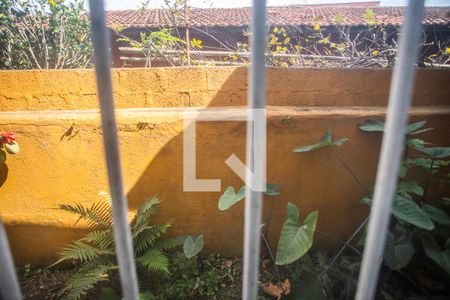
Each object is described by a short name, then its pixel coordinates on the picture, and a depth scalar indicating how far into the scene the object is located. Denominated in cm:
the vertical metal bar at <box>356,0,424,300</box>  45
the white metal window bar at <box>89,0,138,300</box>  44
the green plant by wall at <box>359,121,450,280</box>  155
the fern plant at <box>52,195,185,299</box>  200
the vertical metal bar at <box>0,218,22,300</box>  50
